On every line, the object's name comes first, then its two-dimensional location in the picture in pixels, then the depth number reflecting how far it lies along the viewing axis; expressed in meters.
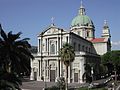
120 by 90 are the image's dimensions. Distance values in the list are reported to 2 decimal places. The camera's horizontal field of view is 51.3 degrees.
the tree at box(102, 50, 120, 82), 38.88
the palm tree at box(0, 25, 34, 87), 14.19
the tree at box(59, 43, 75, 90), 23.06
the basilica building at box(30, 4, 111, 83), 35.23
